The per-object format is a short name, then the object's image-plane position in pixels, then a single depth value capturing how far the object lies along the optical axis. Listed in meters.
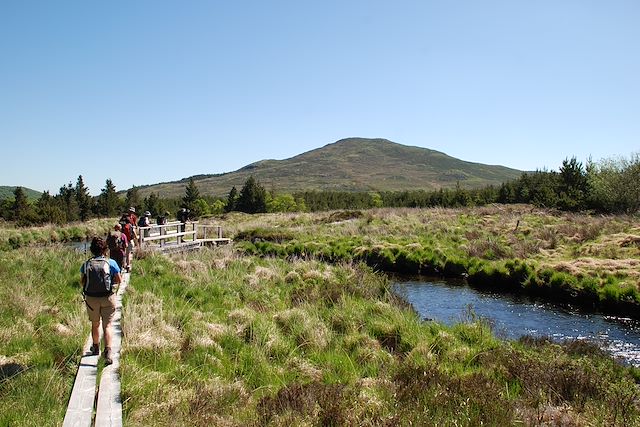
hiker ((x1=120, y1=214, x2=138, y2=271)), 14.18
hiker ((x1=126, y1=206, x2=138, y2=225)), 17.73
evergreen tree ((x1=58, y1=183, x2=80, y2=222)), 58.60
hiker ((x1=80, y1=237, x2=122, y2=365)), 7.42
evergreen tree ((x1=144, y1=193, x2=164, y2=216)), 71.00
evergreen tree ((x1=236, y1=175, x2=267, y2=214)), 68.88
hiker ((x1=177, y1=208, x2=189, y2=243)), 25.14
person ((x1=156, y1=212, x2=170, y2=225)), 24.86
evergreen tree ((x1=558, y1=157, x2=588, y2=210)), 43.16
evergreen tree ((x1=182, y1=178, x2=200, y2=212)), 68.65
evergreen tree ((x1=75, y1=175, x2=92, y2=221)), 62.75
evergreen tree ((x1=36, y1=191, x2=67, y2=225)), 47.72
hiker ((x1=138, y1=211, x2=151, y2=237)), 22.05
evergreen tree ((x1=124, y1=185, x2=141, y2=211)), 69.03
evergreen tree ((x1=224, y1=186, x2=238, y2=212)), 72.88
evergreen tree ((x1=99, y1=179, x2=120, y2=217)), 65.94
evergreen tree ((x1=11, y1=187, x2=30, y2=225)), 50.06
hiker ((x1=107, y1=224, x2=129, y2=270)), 12.70
